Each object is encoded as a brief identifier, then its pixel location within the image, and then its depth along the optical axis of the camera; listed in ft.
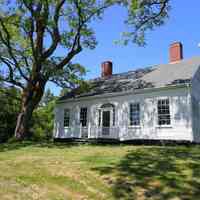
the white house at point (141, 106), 45.91
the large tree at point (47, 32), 50.65
